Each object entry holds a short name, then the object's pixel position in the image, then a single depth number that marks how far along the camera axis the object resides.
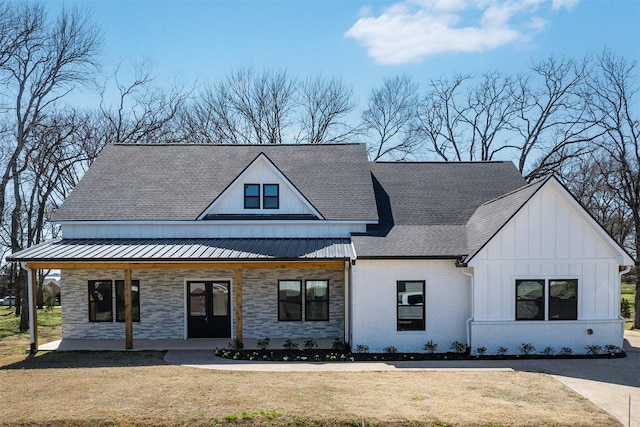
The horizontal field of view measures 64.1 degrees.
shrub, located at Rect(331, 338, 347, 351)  16.39
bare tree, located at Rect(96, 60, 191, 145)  35.41
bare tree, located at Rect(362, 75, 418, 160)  39.84
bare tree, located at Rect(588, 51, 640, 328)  26.25
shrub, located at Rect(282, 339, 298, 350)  16.53
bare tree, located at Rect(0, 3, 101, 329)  26.19
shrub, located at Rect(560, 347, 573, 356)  15.62
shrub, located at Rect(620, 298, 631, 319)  28.35
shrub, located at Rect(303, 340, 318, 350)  16.48
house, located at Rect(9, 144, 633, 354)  15.73
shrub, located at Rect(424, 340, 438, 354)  16.00
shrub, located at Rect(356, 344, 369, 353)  15.98
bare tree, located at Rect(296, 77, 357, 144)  40.19
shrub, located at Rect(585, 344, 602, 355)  15.66
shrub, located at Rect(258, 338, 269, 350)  16.57
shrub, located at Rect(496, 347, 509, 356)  15.52
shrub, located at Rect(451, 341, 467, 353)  15.92
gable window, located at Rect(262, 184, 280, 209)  18.91
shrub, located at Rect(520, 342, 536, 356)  15.59
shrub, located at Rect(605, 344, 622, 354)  15.70
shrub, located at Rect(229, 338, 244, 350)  16.31
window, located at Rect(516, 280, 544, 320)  15.84
